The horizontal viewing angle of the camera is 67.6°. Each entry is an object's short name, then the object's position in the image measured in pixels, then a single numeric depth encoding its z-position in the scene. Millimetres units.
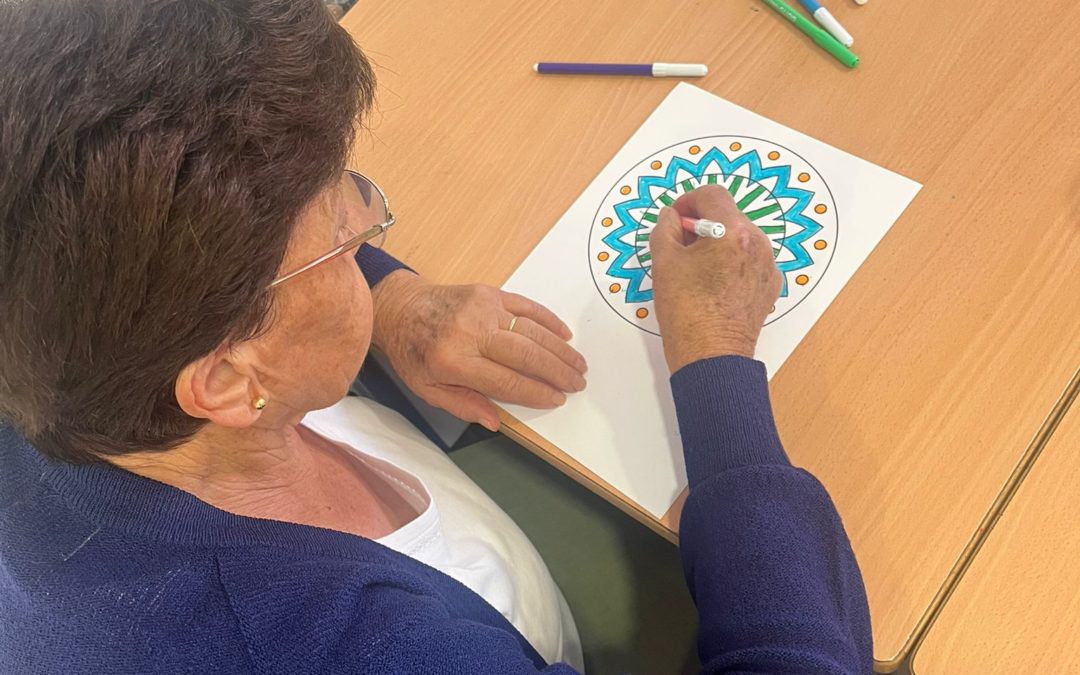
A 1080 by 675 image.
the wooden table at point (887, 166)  688
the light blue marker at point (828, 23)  912
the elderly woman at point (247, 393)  427
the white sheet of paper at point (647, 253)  773
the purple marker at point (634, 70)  941
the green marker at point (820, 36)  897
